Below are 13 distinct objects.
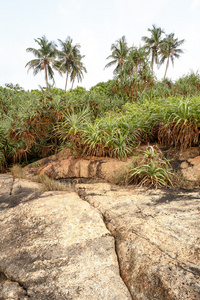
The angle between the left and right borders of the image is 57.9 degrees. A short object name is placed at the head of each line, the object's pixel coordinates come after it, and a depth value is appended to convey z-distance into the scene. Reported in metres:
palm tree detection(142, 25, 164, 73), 25.28
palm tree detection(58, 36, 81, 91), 25.16
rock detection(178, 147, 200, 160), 3.23
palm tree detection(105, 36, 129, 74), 21.30
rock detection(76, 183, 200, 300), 1.13
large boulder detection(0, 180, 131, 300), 1.18
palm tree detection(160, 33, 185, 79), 25.98
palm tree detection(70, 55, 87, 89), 26.19
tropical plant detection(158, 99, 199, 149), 3.22
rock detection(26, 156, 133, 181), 3.45
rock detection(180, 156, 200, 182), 2.86
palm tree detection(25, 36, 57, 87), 22.17
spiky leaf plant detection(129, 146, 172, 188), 2.83
